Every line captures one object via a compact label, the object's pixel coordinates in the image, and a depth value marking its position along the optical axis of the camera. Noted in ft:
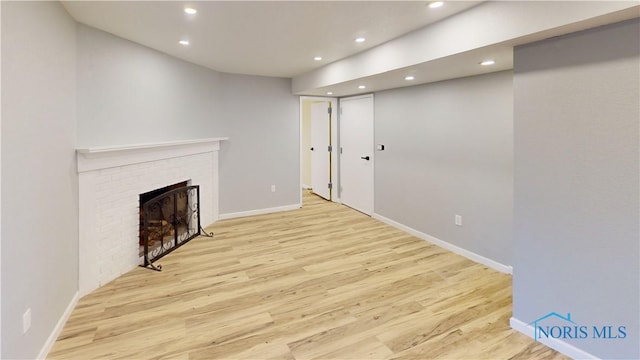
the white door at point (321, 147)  21.74
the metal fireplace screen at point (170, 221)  11.82
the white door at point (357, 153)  18.01
